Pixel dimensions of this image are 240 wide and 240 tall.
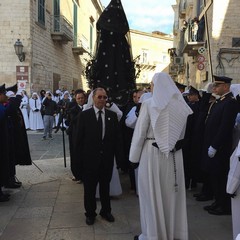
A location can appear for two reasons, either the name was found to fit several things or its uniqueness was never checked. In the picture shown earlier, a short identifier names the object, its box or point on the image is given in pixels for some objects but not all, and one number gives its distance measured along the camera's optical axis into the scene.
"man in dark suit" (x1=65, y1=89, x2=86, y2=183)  6.58
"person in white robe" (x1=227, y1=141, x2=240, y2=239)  3.80
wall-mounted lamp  16.25
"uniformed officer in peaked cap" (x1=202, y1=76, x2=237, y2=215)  4.78
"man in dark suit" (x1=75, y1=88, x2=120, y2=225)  4.55
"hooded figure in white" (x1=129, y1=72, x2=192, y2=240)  3.77
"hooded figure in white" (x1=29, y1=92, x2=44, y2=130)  16.30
